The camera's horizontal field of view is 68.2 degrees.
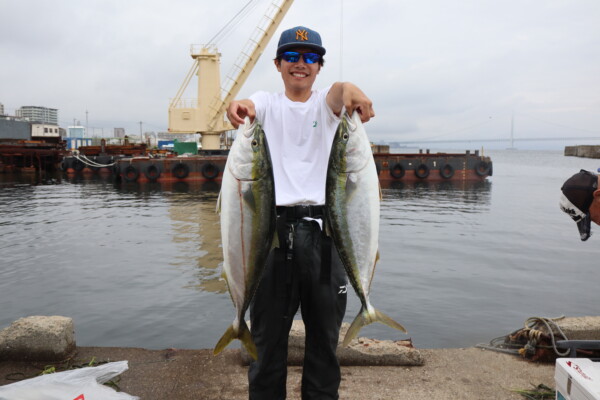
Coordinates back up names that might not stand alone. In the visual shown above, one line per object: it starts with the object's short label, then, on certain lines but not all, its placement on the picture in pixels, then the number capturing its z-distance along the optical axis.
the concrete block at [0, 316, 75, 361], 4.73
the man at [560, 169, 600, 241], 2.71
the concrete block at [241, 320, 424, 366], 4.65
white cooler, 2.55
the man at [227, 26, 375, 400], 2.92
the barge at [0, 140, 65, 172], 42.25
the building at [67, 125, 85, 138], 107.35
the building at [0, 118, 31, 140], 66.00
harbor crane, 34.94
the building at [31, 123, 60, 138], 70.82
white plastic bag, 3.35
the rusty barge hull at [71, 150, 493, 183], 31.92
